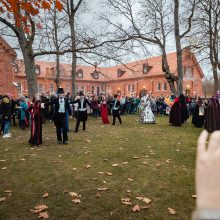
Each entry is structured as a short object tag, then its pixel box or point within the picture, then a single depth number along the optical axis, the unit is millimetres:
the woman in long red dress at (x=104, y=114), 14786
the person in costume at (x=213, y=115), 10801
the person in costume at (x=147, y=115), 14722
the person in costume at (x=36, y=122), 8379
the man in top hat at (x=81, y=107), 11207
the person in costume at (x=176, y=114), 13673
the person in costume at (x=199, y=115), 13012
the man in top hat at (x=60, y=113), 8517
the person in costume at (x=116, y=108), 13985
